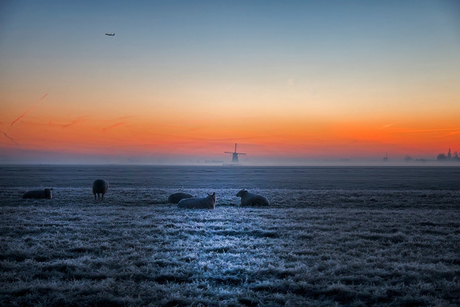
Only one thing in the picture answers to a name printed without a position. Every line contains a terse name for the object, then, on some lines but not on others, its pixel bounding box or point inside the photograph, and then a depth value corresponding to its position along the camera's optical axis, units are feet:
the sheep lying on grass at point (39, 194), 72.70
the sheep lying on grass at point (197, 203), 57.98
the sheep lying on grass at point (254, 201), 64.02
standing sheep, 71.33
